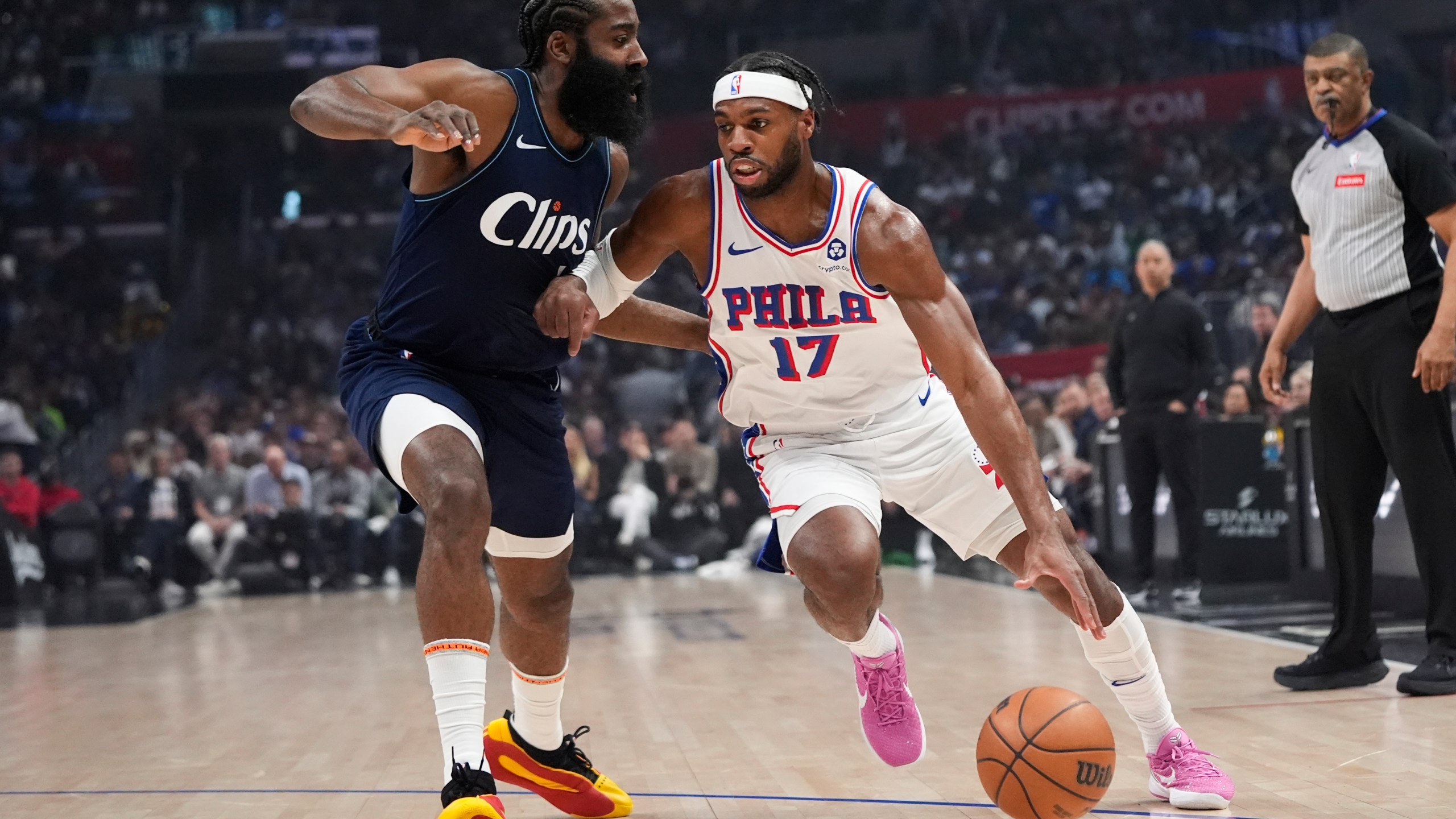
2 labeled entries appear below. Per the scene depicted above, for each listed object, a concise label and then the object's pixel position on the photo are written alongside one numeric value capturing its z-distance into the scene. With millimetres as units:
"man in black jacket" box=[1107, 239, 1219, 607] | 8773
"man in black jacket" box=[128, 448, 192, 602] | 13117
